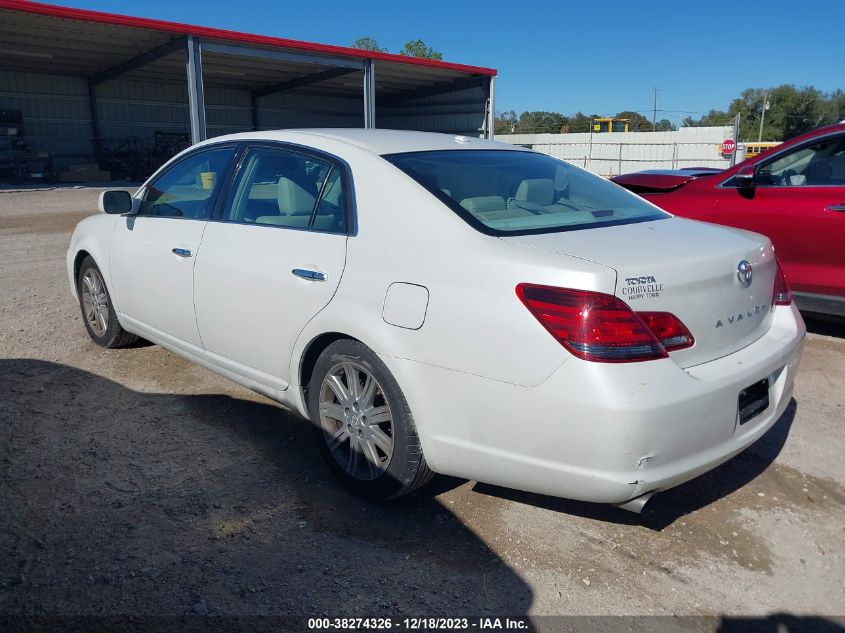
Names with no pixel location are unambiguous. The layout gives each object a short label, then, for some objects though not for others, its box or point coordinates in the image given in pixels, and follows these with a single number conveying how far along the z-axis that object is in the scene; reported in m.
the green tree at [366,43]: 83.57
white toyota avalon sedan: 2.42
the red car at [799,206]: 5.25
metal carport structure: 19.23
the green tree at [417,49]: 76.50
